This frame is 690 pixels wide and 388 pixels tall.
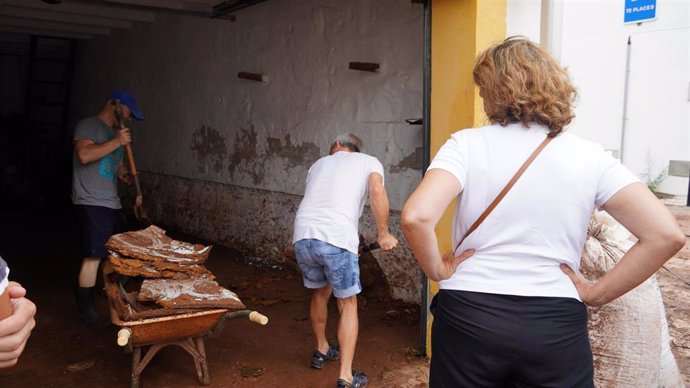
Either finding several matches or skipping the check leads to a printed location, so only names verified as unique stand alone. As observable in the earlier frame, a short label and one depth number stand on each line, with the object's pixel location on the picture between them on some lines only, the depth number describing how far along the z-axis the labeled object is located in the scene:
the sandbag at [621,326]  3.04
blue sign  10.46
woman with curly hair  1.81
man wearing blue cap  4.79
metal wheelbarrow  3.29
